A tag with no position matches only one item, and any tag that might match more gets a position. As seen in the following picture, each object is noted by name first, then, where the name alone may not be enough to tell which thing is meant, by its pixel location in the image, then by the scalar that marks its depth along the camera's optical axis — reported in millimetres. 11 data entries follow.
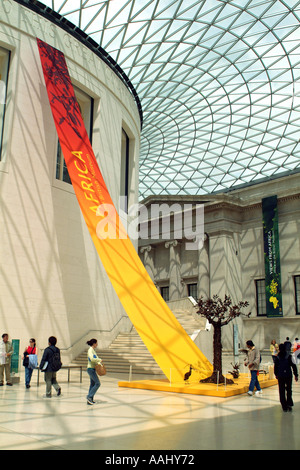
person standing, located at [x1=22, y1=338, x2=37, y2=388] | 15156
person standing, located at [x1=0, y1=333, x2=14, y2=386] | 15453
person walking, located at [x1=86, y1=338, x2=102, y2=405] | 10945
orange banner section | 16859
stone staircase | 20469
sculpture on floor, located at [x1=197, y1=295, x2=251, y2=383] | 15234
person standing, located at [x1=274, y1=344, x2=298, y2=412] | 10469
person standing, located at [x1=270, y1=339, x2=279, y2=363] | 19000
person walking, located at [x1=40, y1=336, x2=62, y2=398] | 12656
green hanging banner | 35719
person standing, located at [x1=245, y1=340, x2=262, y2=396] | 13570
